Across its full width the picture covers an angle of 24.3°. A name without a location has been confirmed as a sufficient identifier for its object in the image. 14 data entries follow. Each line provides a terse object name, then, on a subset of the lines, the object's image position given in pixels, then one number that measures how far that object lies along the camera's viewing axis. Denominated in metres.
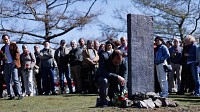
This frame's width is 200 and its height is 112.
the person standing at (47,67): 16.28
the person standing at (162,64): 13.41
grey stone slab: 11.13
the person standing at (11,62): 13.99
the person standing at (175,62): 15.86
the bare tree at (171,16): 30.34
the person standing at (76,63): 16.48
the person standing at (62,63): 16.66
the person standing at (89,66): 15.95
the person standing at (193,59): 14.16
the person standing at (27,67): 15.85
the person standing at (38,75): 17.00
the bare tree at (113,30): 32.51
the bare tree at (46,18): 23.63
